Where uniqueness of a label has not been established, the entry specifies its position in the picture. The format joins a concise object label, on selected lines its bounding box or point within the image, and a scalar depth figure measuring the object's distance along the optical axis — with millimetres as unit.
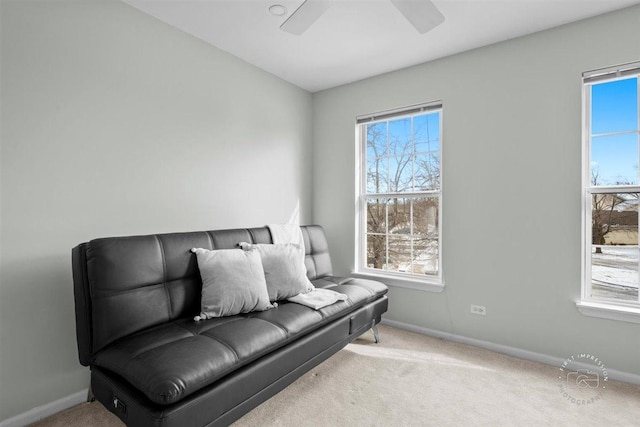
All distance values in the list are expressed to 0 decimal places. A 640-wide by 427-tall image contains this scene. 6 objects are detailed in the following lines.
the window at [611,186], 2260
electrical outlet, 2734
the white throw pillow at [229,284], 1970
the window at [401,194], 3092
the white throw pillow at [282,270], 2295
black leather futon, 1351
